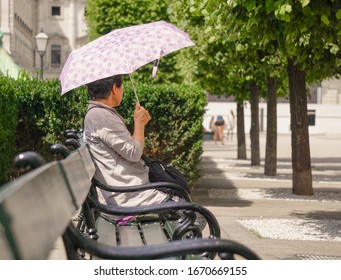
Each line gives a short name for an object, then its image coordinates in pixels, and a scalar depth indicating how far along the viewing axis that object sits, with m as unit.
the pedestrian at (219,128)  49.99
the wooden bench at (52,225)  2.31
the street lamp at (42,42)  29.03
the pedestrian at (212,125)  64.11
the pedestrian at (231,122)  59.00
